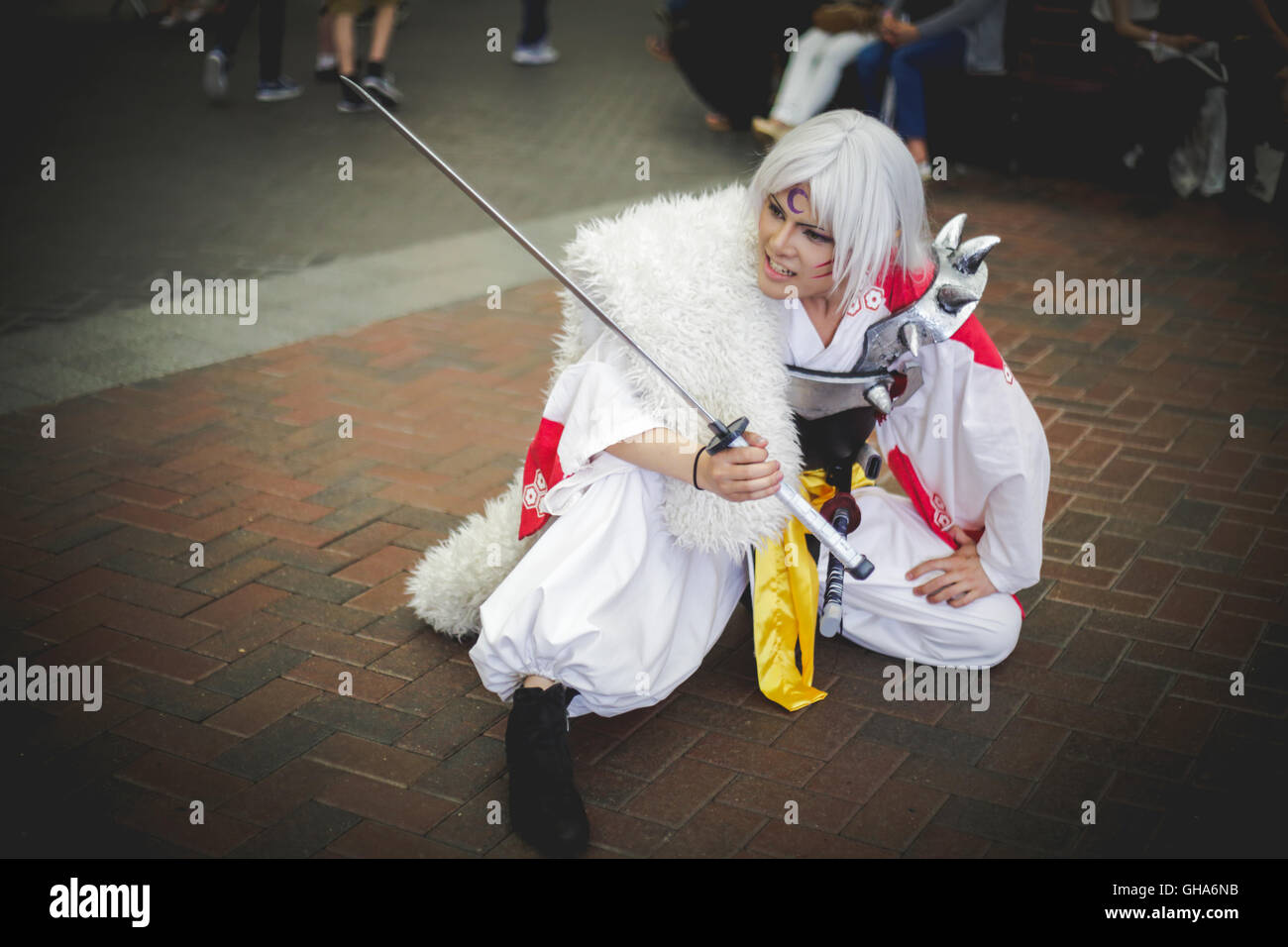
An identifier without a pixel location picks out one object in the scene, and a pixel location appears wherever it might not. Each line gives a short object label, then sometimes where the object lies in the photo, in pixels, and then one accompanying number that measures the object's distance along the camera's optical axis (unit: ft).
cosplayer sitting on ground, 8.38
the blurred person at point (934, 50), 23.29
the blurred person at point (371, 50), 25.90
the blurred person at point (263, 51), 26.35
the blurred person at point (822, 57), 24.21
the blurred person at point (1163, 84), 22.26
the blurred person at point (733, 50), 25.50
